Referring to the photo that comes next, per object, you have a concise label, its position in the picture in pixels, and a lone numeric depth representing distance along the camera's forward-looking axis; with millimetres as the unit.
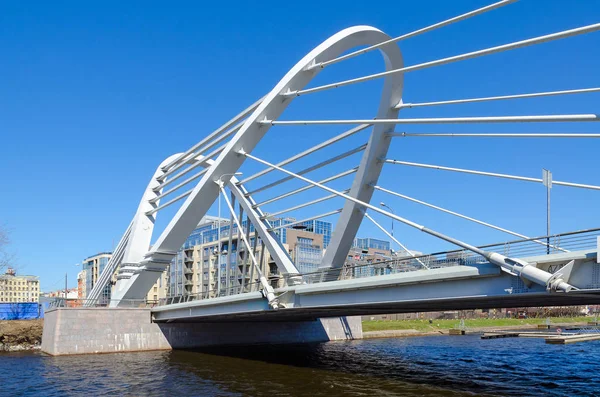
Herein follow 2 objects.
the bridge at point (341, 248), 18922
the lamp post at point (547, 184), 21219
